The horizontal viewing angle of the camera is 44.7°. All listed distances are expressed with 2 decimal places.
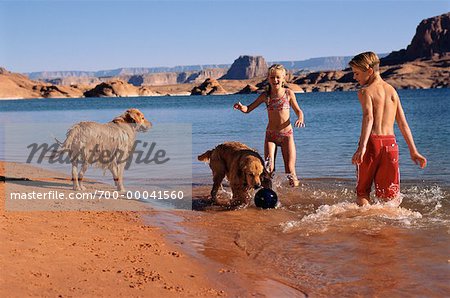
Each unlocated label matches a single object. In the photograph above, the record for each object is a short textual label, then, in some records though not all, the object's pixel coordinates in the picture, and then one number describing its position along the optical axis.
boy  7.71
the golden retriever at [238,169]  8.99
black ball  9.24
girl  10.03
